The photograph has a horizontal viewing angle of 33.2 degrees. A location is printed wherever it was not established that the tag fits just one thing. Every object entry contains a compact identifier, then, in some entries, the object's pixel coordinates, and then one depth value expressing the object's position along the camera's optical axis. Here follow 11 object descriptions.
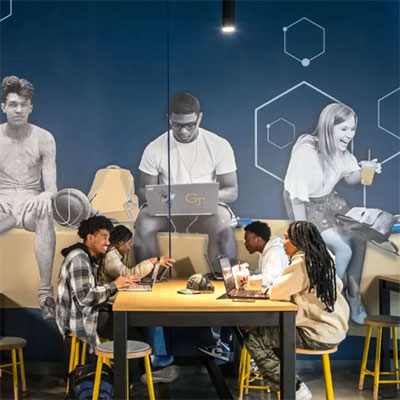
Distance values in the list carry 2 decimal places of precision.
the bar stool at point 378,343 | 4.85
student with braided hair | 3.93
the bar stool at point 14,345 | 4.68
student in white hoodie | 4.84
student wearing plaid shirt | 4.38
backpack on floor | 4.14
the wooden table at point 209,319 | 3.77
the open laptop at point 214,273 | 5.42
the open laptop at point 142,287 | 4.47
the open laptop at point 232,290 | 4.04
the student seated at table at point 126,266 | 5.08
